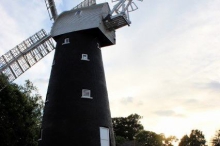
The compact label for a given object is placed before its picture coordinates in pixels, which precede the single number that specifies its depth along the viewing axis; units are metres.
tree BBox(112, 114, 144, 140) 74.44
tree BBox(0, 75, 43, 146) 29.62
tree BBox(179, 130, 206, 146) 76.26
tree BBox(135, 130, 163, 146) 59.50
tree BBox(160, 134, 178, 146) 62.44
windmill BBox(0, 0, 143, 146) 19.84
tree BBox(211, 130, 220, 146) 53.91
